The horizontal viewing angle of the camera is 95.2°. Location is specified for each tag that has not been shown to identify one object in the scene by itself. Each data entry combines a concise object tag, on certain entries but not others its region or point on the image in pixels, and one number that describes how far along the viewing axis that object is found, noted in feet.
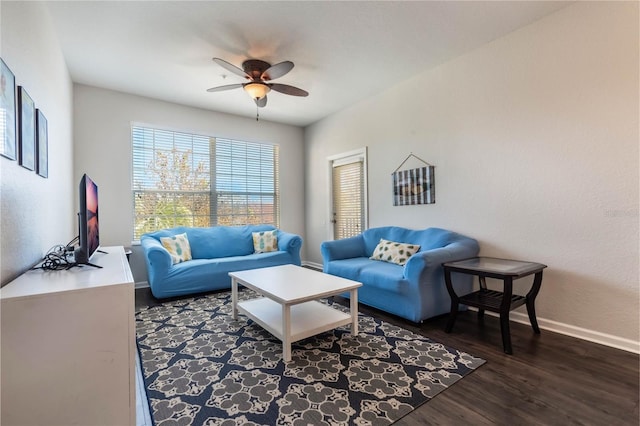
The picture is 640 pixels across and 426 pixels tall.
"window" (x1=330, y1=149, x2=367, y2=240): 15.40
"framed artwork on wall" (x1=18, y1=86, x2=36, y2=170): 5.41
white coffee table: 7.15
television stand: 3.74
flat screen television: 5.74
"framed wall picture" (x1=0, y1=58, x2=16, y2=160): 4.52
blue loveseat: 8.84
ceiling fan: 9.77
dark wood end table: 7.32
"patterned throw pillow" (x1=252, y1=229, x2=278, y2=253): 15.33
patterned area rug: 5.20
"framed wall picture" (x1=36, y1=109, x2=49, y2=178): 6.62
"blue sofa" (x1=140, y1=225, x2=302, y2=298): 11.51
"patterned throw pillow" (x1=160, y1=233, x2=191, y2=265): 12.74
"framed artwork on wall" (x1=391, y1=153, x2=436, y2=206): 11.87
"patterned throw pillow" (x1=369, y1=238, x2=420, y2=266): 11.12
